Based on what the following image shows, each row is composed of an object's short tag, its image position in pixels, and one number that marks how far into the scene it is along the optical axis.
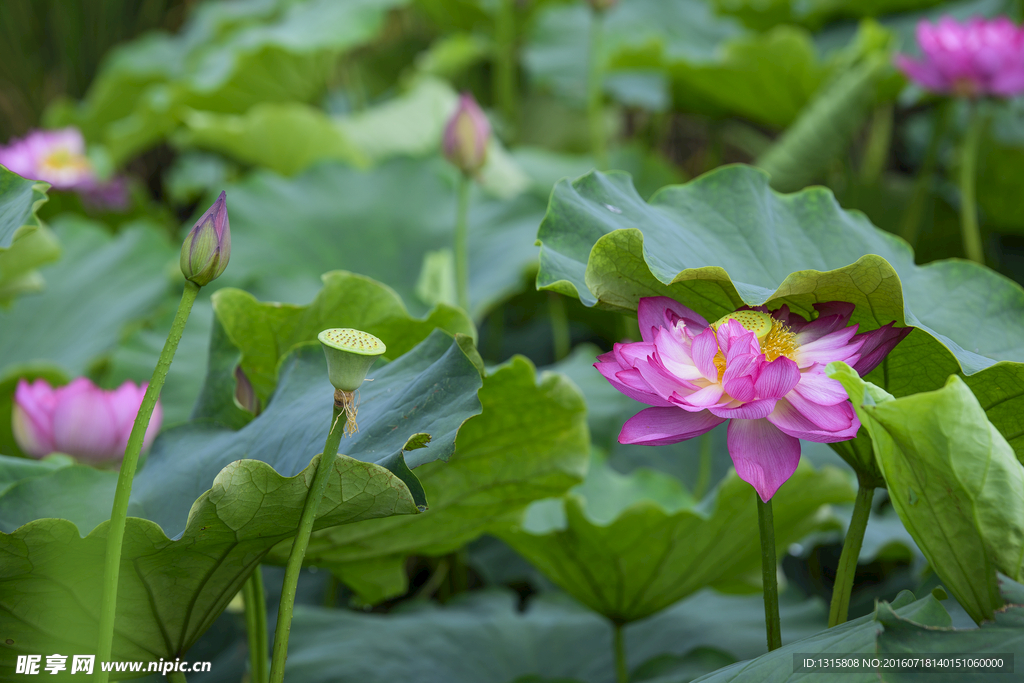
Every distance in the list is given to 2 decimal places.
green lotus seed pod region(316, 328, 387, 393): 4.45
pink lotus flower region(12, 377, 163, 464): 4.88
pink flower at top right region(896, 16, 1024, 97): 5.56
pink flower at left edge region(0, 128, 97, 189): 6.58
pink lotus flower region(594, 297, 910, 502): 4.52
